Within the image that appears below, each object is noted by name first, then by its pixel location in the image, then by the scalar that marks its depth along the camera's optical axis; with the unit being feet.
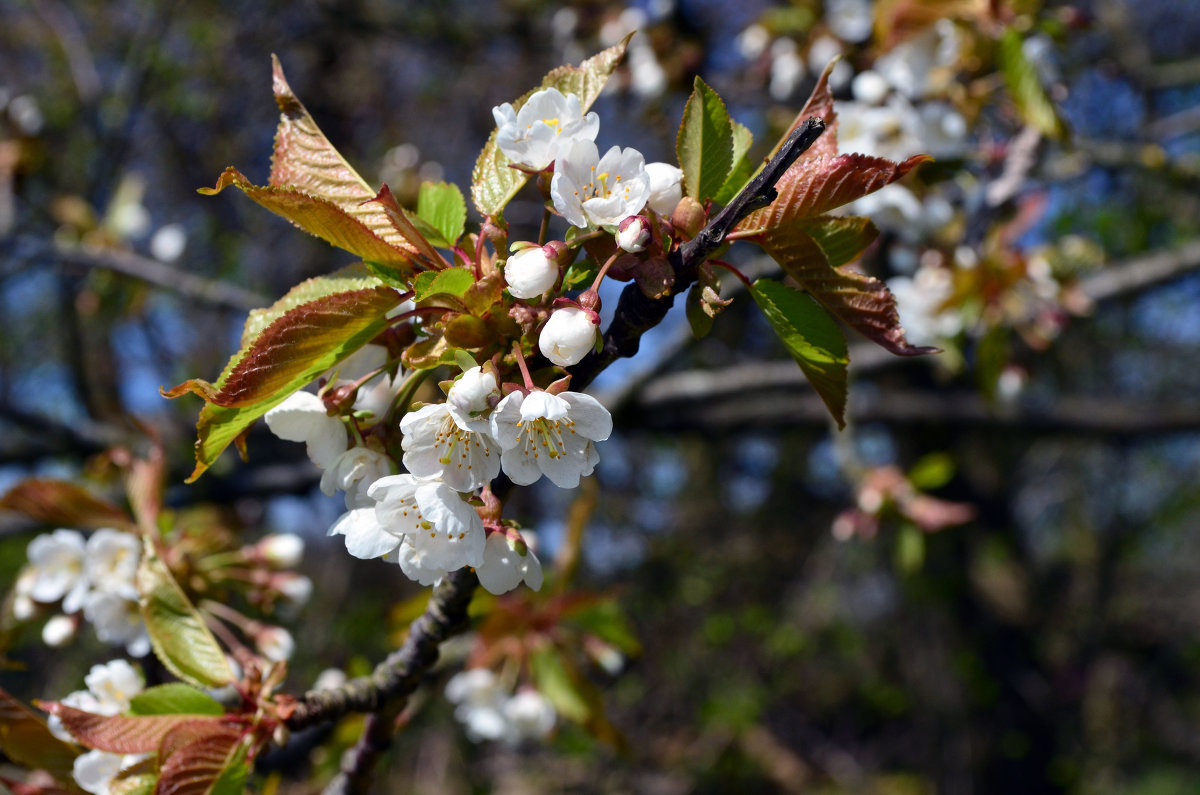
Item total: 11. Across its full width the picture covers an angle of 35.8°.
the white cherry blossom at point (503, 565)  1.31
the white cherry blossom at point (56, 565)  1.71
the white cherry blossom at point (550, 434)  1.24
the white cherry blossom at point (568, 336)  1.25
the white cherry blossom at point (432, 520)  1.28
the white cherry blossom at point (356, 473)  1.33
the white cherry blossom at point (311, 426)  1.32
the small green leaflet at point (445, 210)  1.34
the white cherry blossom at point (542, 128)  1.30
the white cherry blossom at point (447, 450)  1.27
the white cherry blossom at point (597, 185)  1.27
